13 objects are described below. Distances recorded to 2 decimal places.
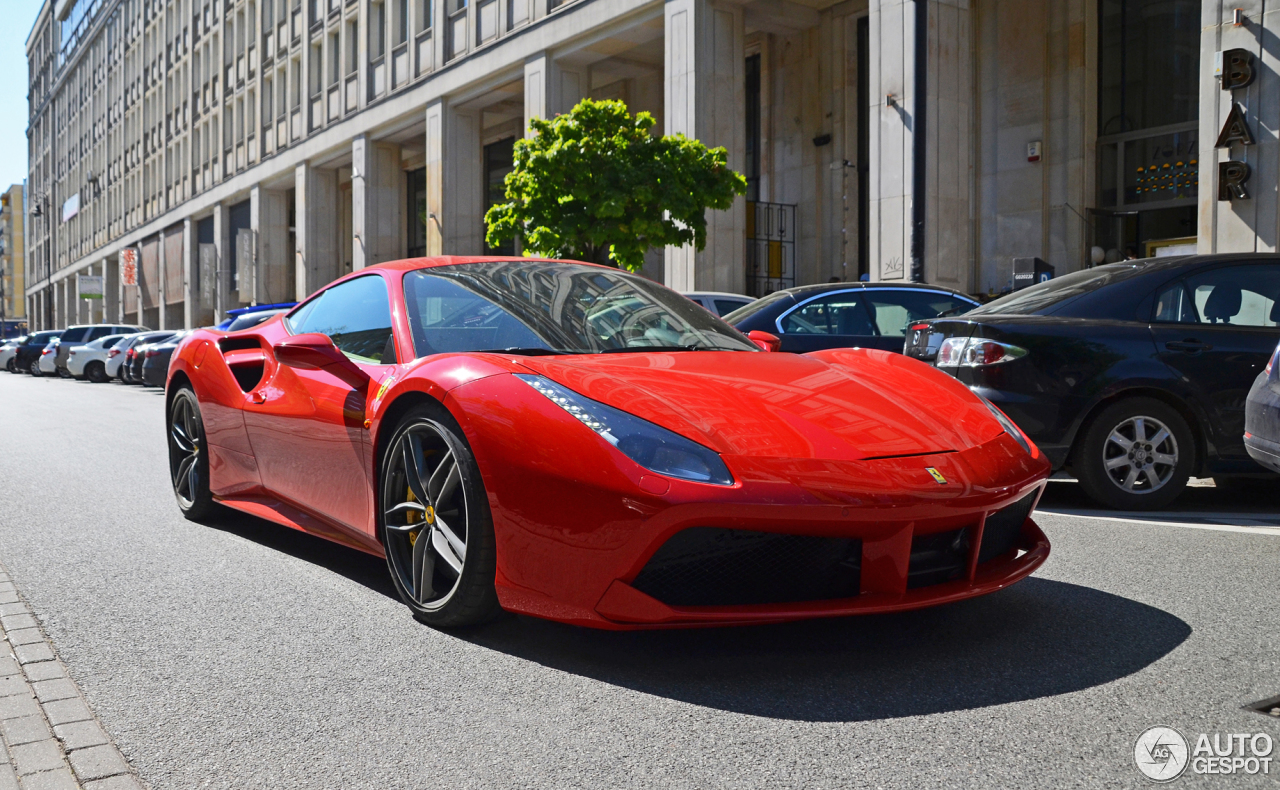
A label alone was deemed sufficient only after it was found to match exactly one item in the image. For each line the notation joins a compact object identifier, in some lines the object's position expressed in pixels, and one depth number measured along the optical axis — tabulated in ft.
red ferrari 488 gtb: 9.99
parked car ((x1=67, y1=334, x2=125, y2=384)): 108.37
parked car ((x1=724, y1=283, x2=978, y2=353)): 29.84
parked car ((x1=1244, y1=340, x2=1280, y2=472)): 14.64
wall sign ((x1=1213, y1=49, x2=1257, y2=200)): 47.50
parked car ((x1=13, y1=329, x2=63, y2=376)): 128.77
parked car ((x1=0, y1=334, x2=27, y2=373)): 137.90
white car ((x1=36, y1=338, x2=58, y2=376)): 118.52
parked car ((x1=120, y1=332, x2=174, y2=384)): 83.16
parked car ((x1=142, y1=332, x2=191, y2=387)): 74.74
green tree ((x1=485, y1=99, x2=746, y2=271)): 56.49
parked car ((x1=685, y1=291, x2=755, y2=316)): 39.78
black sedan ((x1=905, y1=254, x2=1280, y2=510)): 20.25
